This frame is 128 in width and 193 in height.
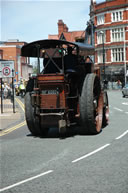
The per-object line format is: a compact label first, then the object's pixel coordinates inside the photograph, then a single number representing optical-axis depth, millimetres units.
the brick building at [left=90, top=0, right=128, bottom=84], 65312
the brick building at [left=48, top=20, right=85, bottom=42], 87812
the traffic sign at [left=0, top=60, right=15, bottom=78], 20625
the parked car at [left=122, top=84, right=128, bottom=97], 38219
